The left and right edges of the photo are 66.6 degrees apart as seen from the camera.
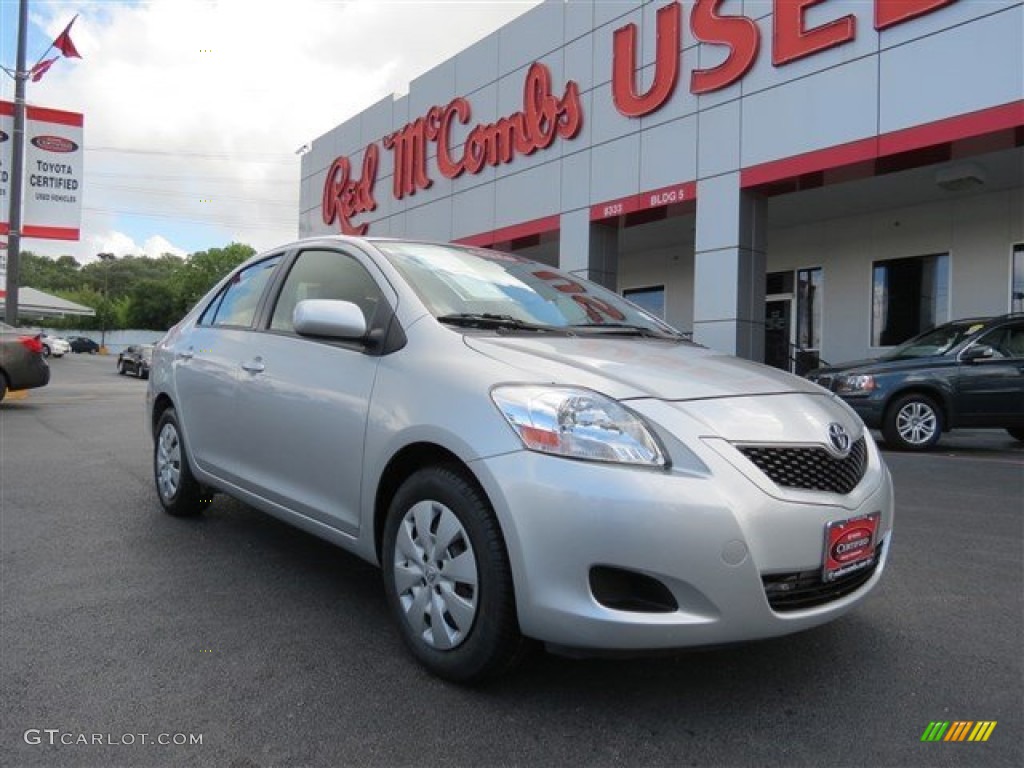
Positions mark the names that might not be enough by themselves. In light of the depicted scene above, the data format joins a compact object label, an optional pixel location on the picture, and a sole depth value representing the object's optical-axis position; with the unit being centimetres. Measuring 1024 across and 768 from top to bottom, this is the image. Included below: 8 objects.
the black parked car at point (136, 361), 2822
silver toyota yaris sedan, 224
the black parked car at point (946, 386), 866
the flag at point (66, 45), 1643
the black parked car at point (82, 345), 6906
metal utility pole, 1583
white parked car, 4688
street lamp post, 7912
